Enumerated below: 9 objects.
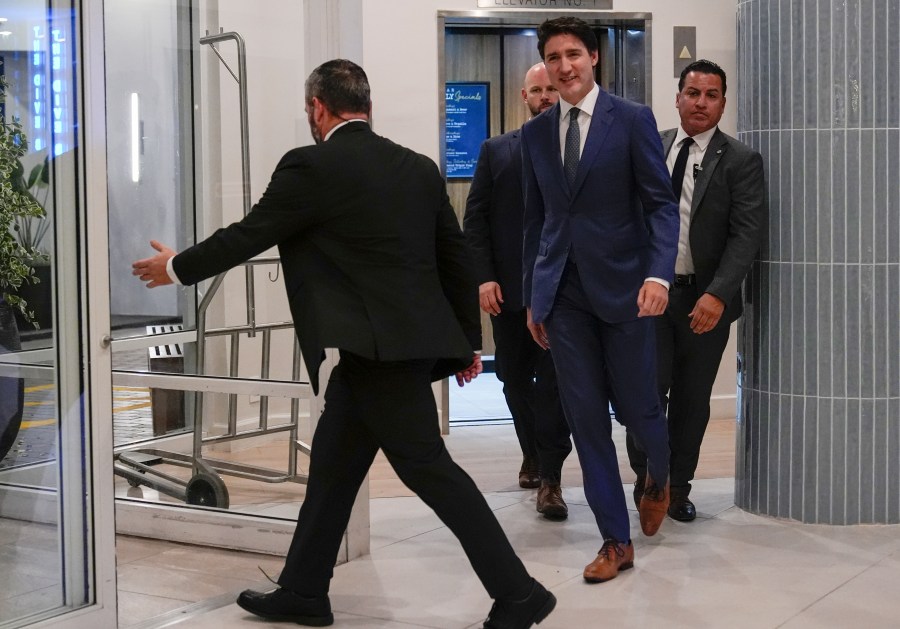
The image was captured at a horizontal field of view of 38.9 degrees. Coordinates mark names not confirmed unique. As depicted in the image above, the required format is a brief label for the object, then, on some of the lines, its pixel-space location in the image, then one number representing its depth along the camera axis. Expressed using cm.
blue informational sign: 768
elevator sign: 654
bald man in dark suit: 466
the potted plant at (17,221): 318
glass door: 312
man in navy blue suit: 375
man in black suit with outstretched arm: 303
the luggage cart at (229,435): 409
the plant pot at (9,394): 321
